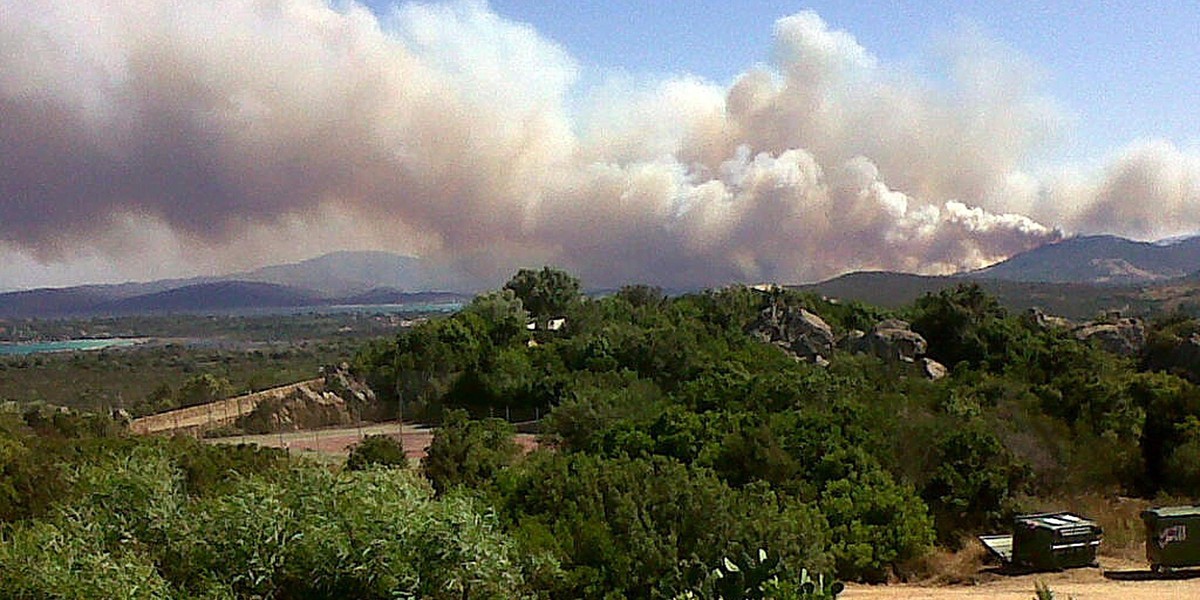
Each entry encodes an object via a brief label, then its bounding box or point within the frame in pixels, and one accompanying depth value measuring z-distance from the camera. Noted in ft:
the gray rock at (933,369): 165.07
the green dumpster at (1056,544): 69.77
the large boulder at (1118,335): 190.49
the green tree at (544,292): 264.72
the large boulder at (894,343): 178.40
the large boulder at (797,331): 191.83
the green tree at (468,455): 90.74
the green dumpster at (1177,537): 66.85
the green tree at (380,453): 93.79
